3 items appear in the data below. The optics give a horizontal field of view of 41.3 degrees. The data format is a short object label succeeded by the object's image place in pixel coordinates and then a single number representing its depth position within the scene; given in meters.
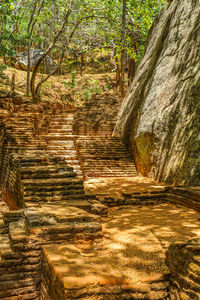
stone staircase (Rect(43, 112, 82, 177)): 9.22
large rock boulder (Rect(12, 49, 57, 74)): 22.72
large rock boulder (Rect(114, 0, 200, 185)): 6.58
